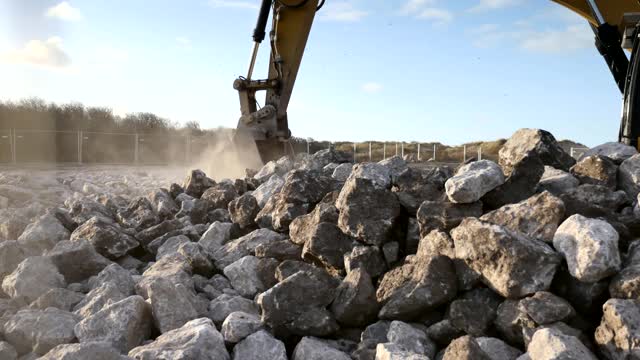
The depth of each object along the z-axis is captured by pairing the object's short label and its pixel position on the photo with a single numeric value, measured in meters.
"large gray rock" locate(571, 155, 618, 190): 3.64
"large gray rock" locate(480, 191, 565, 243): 2.90
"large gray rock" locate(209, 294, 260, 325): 2.97
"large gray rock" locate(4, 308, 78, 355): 2.74
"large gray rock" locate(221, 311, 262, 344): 2.64
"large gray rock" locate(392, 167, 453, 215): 3.54
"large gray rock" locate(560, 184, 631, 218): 3.11
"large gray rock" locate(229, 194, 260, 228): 4.29
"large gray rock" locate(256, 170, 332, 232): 3.96
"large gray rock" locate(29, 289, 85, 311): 3.13
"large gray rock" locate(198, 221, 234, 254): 4.13
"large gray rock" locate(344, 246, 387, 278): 3.16
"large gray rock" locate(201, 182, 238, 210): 4.95
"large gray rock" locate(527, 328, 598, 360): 2.24
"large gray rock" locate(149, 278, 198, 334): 2.85
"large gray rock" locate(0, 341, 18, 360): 2.64
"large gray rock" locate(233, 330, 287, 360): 2.55
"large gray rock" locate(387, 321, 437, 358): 2.59
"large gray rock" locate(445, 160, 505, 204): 3.20
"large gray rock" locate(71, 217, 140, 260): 4.02
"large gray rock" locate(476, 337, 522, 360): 2.49
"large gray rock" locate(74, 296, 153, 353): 2.72
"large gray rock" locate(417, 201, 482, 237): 3.17
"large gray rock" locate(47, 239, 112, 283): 3.69
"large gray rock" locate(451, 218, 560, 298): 2.63
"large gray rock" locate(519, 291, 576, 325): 2.51
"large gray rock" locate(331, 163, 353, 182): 4.57
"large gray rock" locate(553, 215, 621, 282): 2.57
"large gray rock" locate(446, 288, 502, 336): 2.64
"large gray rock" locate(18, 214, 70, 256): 4.15
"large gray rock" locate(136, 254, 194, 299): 3.15
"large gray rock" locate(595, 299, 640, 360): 2.32
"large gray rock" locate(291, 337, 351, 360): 2.55
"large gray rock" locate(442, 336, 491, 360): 2.26
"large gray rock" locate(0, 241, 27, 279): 3.78
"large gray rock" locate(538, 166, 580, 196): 3.51
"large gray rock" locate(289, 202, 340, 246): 3.54
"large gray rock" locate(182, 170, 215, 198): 5.63
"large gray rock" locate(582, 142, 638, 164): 4.04
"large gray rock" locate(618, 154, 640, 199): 3.60
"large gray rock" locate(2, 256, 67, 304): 3.33
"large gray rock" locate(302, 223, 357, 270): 3.34
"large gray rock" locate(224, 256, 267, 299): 3.33
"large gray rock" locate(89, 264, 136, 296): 3.32
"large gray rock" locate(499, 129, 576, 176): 3.75
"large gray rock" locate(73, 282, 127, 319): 3.02
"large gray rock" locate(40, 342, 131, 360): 2.25
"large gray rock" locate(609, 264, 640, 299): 2.50
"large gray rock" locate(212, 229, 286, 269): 3.73
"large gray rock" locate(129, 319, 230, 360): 2.43
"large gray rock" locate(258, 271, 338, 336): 2.79
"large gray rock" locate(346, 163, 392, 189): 3.86
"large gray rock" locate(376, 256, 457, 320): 2.75
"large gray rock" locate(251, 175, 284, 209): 4.55
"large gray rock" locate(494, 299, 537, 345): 2.53
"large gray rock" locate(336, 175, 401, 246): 3.31
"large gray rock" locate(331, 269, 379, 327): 2.84
